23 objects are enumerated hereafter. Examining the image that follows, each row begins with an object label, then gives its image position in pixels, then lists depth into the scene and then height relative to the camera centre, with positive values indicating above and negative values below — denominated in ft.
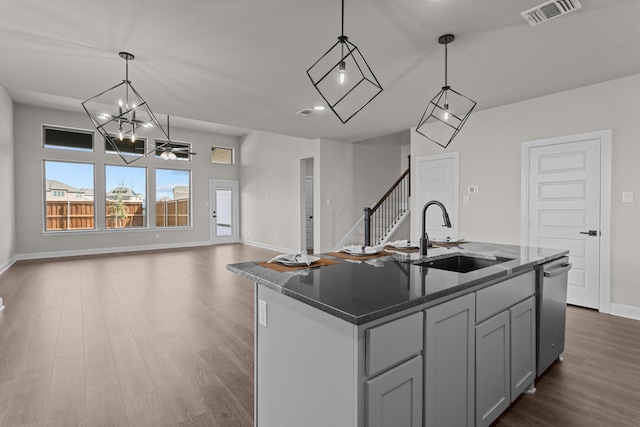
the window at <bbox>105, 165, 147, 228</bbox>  28.22 +1.17
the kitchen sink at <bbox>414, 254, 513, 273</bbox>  7.55 -1.25
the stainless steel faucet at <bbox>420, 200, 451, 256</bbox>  7.54 -0.76
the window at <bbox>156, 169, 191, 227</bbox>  30.78 +1.13
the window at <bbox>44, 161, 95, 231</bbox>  25.68 +1.08
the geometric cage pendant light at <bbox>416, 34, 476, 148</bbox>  14.84 +4.76
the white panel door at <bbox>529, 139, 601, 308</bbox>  12.87 +0.09
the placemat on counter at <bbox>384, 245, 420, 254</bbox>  8.34 -1.02
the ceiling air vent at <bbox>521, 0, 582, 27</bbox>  7.69 +4.76
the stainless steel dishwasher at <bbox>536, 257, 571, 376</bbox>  7.41 -2.37
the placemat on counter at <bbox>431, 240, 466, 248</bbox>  9.54 -1.01
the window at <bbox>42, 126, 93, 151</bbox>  25.40 +5.59
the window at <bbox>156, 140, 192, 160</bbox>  30.95 +5.86
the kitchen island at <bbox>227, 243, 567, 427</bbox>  3.90 -1.88
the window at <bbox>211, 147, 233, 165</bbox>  34.17 +5.65
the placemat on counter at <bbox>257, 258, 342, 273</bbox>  5.90 -1.04
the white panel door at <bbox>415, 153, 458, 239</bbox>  17.34 +1.09
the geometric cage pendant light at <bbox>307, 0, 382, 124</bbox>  10.89 +4.89
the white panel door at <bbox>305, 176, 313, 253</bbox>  30.25 -0.13
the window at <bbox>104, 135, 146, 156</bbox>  29.40 +5.64
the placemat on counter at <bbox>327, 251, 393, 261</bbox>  7.23 -1.04
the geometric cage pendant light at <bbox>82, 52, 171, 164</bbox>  11.66 +5.73
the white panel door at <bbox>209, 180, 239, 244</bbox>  33.60 -0.13
